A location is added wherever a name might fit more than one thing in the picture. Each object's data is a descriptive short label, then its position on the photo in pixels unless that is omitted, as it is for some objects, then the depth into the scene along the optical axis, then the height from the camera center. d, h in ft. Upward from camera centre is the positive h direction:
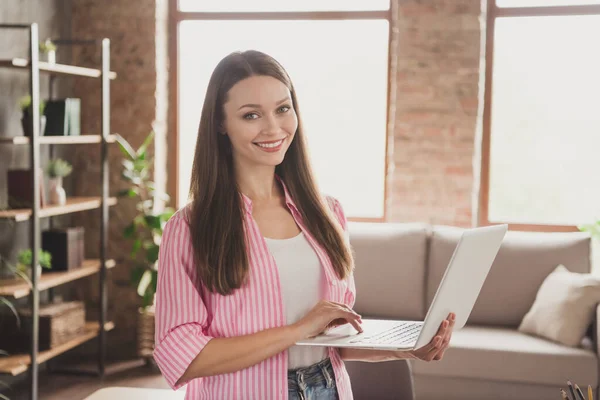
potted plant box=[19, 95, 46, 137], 12.52 +0.60
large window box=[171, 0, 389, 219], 16.60 +2.05
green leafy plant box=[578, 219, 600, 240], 14.57 -1.25
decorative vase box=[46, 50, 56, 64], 13.92 +1.78
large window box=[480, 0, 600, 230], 15.72 +1.08
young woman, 4.63 -0.72
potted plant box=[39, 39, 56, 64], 13.94 +1.93
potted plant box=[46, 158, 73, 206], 14.01 -0.48
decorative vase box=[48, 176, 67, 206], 14.01 -0.72
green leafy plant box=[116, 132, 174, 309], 15.40 -1.22
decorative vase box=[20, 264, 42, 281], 12.82 -1.97
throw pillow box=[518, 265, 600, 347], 12.42 -2.42
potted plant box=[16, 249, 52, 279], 12.71 -1.85
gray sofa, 12.24 -2.64
